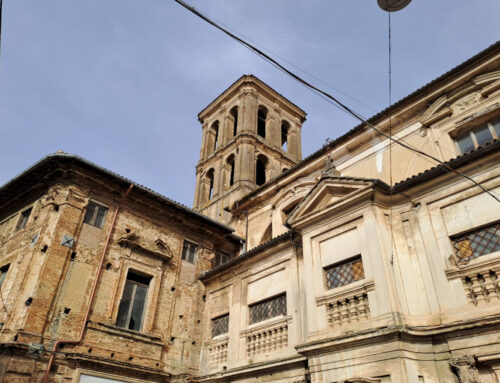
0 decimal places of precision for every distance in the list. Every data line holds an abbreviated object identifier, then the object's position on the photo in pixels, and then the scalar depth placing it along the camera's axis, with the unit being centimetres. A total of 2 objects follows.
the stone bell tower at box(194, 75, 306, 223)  2566
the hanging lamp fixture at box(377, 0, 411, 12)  615
